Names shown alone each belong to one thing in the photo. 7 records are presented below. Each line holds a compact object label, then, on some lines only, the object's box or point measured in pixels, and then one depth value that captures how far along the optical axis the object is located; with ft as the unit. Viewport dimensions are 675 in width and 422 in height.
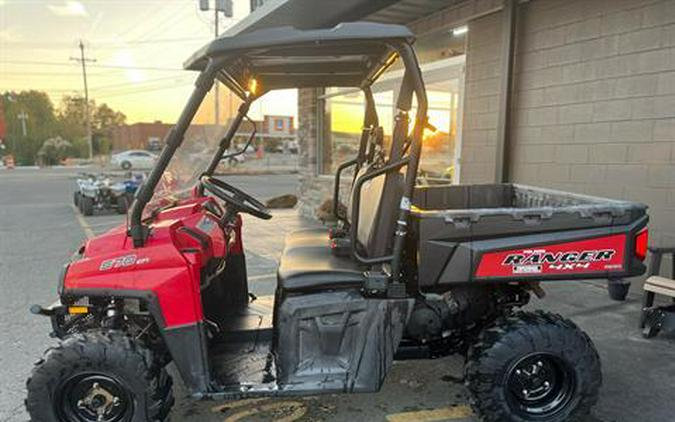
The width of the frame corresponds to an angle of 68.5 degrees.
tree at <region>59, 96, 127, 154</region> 200.95
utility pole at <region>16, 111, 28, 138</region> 179.63
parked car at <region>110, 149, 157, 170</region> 120.57
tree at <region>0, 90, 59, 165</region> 170.81
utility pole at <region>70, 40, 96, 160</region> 161.34
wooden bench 12.78
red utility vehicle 8.04
